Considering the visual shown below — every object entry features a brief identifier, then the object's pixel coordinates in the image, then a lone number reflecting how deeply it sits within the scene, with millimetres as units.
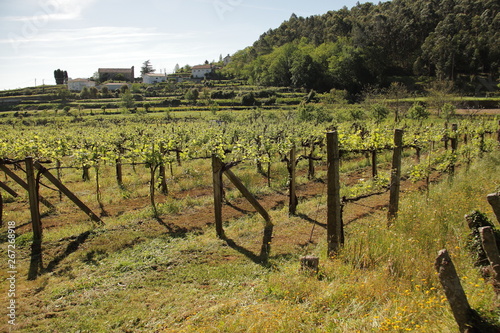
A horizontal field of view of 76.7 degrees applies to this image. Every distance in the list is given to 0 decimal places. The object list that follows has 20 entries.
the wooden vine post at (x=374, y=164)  15047
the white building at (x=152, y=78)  127206
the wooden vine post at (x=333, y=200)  6367
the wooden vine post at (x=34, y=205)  8933
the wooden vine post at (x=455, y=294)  3455
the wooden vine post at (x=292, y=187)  10852
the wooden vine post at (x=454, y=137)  14528
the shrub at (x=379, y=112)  34875
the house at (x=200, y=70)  129138
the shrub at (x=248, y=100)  65812
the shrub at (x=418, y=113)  34438
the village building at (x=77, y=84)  115838
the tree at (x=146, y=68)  156688
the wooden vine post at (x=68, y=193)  9308
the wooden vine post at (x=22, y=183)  10398
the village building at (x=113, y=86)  106350
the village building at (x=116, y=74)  129875
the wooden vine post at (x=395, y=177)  8141
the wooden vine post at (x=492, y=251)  3754
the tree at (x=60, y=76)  126494
